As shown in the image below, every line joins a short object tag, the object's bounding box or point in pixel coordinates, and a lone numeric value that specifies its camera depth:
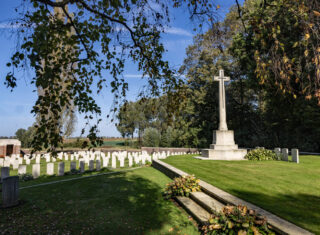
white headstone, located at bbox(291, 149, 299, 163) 11.27
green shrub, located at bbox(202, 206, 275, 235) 3.33
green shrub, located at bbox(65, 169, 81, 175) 11.19
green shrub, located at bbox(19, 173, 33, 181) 9.61
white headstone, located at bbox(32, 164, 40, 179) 9.77
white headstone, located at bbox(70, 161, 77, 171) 11.17
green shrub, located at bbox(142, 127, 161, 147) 31.38
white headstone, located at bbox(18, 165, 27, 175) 9.92
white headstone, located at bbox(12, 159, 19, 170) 12.98
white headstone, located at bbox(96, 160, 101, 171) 12.02
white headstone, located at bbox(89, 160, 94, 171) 11.92
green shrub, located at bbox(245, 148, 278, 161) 12.84
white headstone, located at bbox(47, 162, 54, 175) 10.54
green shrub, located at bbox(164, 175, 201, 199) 6.19
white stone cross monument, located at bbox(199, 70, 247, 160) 13.68
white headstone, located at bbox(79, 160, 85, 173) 11.24
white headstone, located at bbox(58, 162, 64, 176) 10.50
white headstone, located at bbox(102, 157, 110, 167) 13.40
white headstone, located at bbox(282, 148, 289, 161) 12.33
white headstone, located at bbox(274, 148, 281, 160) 12.75
